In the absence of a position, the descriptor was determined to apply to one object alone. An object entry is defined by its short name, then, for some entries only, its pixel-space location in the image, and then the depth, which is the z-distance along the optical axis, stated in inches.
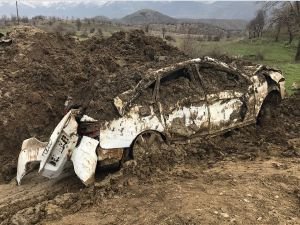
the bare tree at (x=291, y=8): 821.6
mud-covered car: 182.5
